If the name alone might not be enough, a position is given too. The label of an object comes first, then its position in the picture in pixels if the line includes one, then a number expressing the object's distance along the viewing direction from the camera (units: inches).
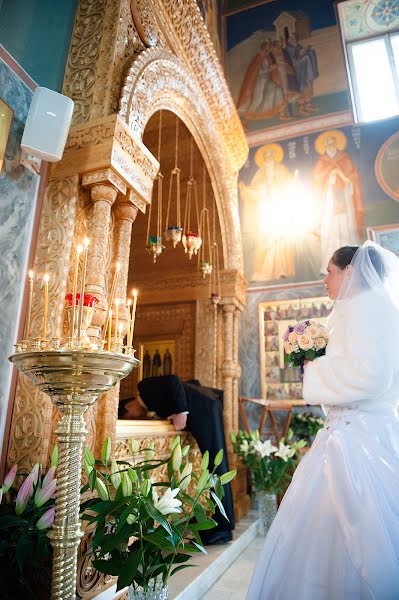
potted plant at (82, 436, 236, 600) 64.3
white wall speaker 93.5
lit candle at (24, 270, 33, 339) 86.2
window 302.0
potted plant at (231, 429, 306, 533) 173.9
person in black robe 144.9
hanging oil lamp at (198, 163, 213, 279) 223.8
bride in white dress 60.2
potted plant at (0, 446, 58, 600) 63.9
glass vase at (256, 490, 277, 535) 172.7
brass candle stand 52.8
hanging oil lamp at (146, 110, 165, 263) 163.6
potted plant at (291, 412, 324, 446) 225.6
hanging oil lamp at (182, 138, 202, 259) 212.5
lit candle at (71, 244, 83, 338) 58.2
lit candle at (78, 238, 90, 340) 55.1
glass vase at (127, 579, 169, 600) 69.0
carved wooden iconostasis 94.0
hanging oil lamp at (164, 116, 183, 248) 183.2
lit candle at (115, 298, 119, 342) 98.1
